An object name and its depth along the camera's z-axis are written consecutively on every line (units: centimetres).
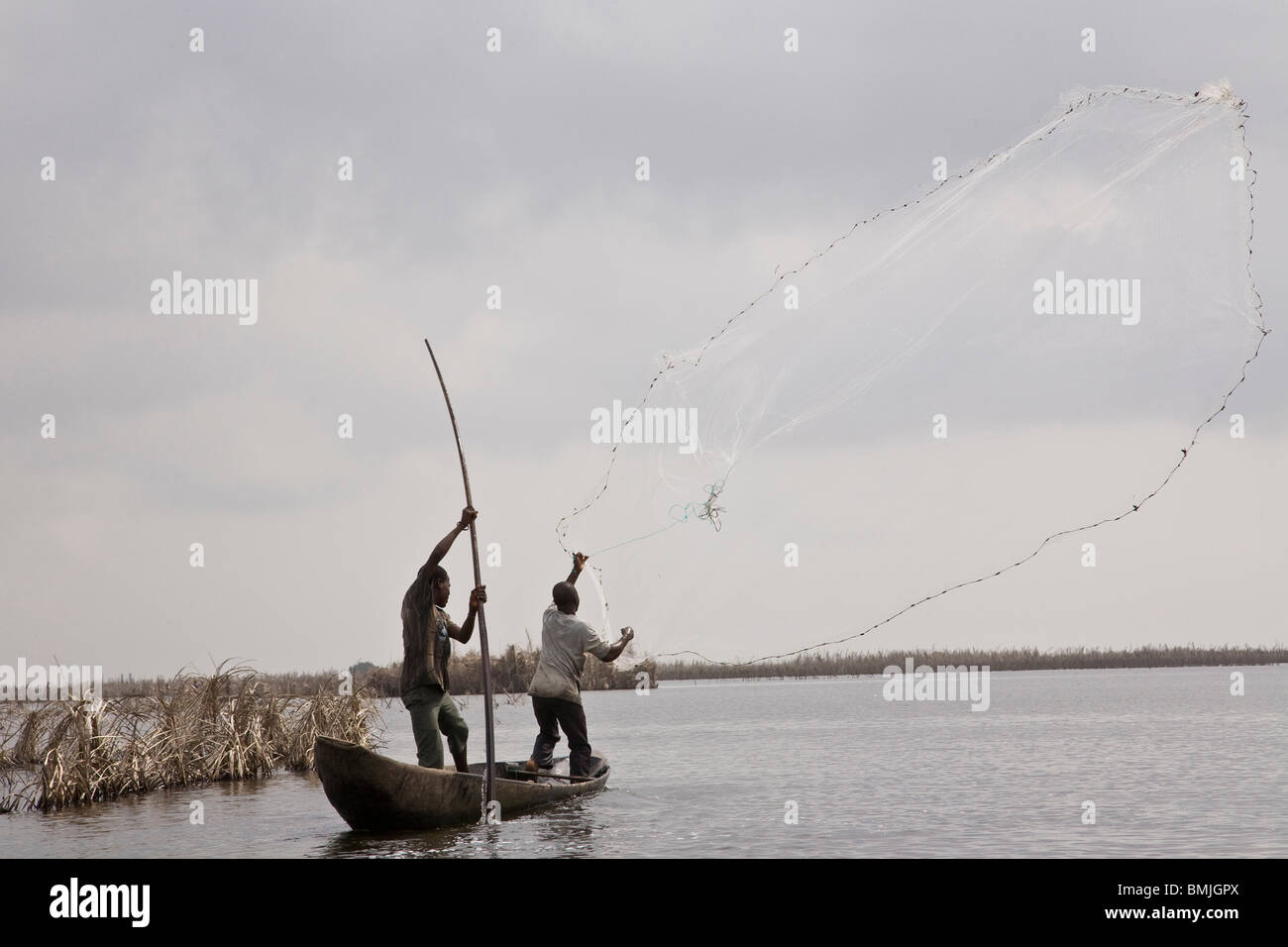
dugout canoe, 1285
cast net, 930
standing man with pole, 1317
